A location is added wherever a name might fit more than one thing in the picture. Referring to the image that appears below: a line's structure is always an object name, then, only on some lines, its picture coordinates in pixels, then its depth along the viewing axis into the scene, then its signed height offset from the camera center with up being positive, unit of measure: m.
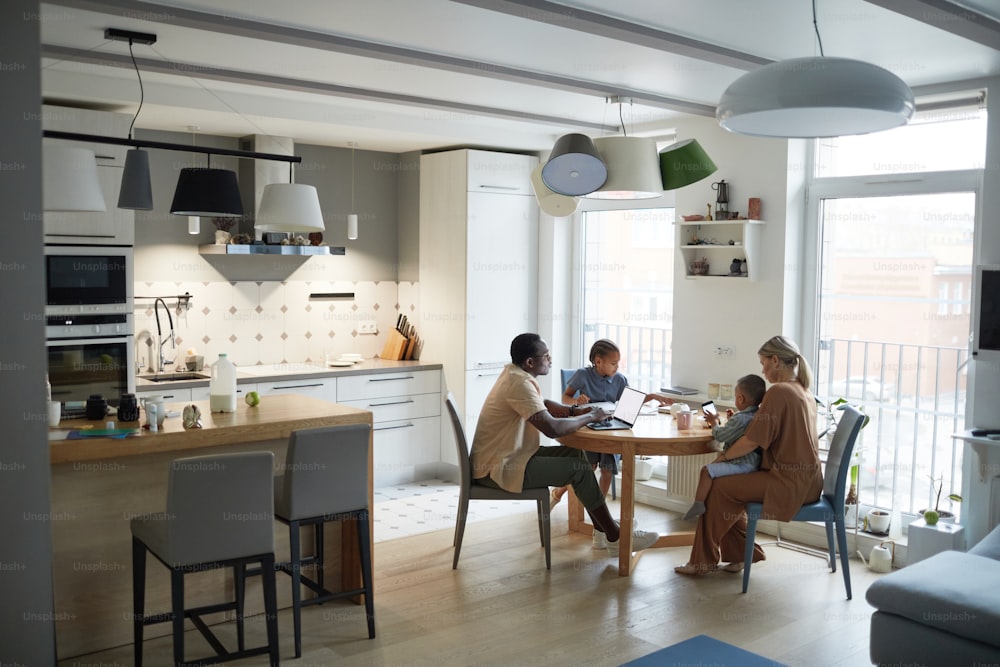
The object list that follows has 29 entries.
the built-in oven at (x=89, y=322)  4.98 -0.26
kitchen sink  5.80 -0.65
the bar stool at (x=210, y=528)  3.25 -0.92
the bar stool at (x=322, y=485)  3.63 -0.84
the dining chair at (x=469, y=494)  4.73 -1.12
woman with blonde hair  4.45 -0.84
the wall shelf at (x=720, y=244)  5.44 +0.23
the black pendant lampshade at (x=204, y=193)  3.79 +0.34
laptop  4.85 -0.70
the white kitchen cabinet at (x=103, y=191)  4.94 +0.47
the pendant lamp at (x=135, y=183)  3.86 +0.39
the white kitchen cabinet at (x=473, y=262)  6.66 +0.12
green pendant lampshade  4.10 +0.52
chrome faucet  6.06 -0.37
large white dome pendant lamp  2.25 +0.47
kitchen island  3.57 -0.93
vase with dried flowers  6.07 +0.32
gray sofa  3.30 -1.23
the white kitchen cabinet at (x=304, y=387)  6.04 -0.74
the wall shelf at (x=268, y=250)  6.01 +0.18
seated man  4.72 -0.83
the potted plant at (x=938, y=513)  4.64 -1.18
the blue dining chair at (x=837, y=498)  4.47 -1.07
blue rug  3.66 -1.53
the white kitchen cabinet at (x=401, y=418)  6.50 -1.02
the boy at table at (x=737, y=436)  4.59 -0.78
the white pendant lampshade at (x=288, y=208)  4.09 +0.31
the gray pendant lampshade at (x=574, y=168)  3.82 +0.48
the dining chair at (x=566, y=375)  6.06 -0.63
